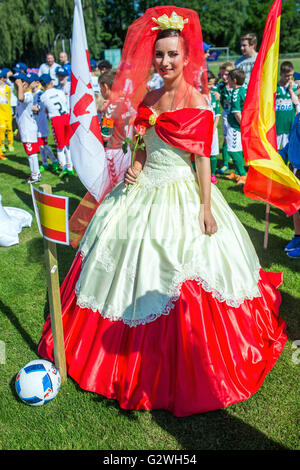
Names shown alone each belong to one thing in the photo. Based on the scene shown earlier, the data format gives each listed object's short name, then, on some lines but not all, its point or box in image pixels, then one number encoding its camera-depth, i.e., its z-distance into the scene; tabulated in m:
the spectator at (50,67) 12.50
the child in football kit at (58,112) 8.53
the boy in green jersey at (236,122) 7.38
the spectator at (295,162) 4.99
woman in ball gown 2.89
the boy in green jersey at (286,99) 7.58
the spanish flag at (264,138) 3.93
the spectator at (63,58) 12.74
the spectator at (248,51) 8.24
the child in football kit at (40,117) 8.94
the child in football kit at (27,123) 8.51
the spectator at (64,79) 9.89
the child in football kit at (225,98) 7.91
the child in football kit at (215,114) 7.79
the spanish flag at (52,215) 2.48
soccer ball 2.96
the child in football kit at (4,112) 11.29
